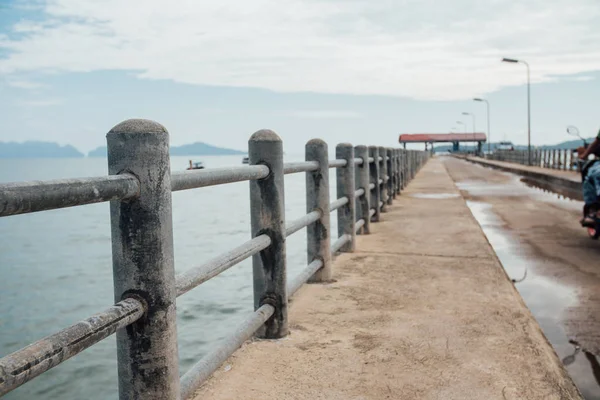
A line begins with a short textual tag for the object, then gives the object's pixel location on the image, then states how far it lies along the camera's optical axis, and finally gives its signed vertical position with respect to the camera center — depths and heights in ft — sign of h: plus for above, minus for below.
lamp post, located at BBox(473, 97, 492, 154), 196.92 +17.89
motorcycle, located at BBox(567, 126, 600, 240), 23.39 -2.45
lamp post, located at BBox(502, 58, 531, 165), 119.24 +9.63
